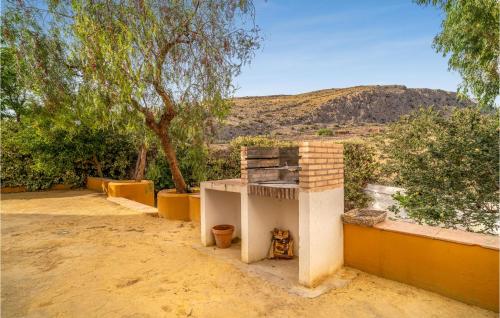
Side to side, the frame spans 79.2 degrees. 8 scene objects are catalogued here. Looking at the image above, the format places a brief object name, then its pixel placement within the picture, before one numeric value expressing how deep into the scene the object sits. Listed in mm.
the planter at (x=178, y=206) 7598
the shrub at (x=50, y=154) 11883
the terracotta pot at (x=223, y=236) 5437
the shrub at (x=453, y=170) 5730
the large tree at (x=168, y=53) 6094
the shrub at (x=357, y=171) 9805
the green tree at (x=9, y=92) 13211
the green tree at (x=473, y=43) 7137
